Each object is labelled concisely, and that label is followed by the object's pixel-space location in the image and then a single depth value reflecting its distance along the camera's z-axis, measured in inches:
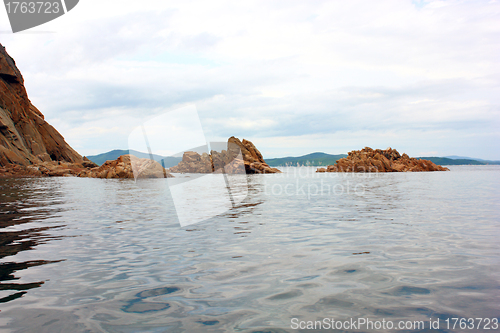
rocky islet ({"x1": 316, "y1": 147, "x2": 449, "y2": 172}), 3267.7
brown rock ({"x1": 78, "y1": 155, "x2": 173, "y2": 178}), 2097.7
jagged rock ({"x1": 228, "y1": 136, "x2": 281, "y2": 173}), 3289.9
